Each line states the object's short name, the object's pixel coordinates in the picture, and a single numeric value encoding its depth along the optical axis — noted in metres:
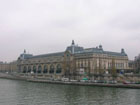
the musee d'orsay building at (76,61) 107.50
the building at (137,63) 134.57
